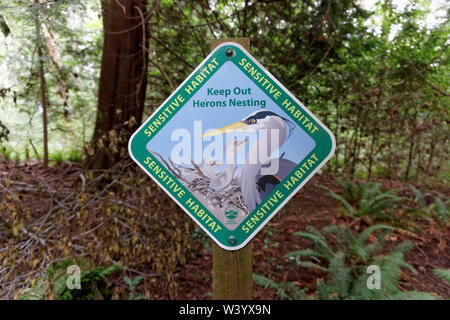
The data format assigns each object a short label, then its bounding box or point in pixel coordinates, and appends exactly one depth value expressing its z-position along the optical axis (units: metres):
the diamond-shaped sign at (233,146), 1.33
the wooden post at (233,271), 1.40
